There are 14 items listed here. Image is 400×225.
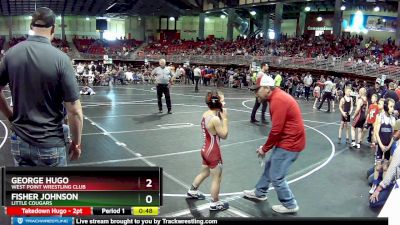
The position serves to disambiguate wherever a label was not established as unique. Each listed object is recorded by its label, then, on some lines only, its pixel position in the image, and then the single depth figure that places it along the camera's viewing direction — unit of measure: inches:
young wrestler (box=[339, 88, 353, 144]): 432.5
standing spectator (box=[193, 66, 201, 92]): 1000.7
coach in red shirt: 216.4
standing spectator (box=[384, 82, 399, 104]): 448.2
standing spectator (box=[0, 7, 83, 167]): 115.6
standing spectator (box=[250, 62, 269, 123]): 477.7
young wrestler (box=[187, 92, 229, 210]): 214.2
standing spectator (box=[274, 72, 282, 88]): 641.0
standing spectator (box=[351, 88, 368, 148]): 414.7
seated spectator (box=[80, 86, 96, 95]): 793.6
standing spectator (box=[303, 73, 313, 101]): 895.1
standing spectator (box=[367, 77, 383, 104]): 610.5
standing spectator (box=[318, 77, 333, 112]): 681.6
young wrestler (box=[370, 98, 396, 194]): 269.3
